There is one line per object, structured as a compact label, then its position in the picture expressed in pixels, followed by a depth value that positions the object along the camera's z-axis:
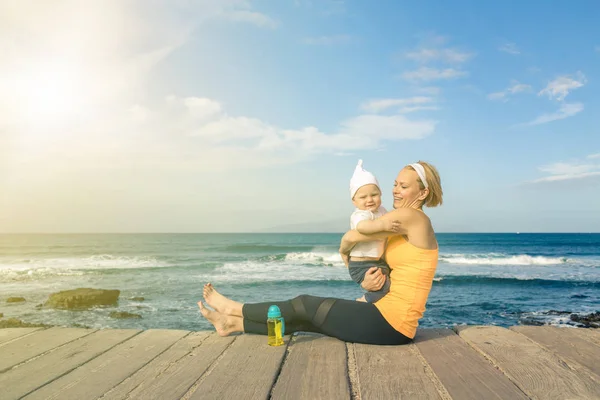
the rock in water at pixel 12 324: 6.71
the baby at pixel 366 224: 3.41
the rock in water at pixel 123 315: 10.34
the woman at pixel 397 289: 3.25
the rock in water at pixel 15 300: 12.91
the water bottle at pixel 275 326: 3.35
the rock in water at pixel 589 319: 9.89
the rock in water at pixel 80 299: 11.80
